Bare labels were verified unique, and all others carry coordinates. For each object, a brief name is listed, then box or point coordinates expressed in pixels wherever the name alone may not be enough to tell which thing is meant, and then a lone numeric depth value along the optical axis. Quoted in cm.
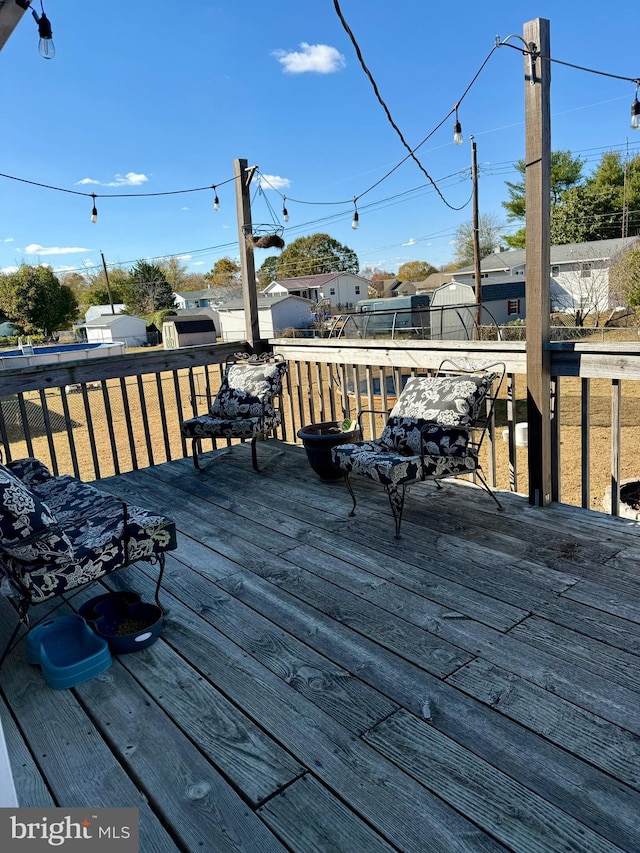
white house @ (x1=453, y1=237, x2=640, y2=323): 2239
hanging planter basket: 456
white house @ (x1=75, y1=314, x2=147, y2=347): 3403
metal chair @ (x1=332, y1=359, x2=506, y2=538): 288
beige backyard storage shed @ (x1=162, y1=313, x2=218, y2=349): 2975
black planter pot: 363
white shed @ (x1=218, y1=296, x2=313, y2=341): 3122
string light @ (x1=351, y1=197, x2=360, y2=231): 672
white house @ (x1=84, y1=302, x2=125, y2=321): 4112
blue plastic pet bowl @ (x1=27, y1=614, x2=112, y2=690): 184
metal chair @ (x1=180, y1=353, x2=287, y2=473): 406
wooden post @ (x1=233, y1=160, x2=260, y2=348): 457
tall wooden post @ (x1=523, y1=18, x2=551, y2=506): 273
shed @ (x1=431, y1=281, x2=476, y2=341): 1970
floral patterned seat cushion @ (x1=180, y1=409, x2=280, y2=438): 403
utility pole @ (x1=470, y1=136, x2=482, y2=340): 1469
